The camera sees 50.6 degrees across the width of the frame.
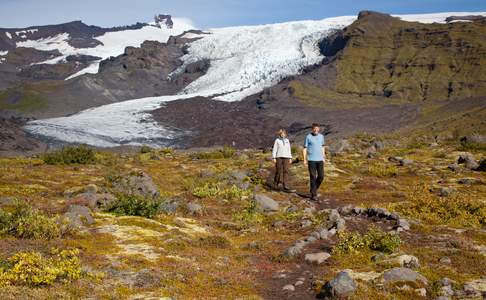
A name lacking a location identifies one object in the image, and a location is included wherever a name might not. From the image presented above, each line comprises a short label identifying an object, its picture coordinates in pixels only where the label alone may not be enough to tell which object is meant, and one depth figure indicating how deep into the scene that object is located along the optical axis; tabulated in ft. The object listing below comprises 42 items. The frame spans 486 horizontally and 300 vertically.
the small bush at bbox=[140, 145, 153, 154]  173.79
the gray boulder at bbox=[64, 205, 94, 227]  44.80
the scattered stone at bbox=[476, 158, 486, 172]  96.26
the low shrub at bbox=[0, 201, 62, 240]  40.01
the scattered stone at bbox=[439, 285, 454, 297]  30.69
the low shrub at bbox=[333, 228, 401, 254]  40.47
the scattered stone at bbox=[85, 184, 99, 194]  62.40
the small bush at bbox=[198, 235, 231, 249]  44.29
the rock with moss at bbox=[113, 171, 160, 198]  66.80
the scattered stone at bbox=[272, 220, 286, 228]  53.16
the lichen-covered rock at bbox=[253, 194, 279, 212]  61.18
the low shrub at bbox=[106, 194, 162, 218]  52.07
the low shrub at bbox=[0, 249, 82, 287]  28.50
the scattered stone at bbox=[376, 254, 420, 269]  35.99
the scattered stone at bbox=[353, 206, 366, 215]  56.24
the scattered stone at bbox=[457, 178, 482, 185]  80.64
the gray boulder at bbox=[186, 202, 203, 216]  58.39
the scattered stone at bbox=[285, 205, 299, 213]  59.98
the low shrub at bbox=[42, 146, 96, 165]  104.78
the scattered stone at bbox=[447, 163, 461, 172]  97.24
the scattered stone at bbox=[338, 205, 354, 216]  56.77
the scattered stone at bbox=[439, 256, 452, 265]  37.33
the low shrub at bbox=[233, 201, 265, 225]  55.57
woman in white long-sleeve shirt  75.56
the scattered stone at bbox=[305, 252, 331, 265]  39.19
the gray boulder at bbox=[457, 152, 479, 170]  99.50
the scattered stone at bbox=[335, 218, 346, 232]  47.87
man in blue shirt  68.44
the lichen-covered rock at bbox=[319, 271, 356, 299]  30.22
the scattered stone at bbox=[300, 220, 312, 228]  52.65
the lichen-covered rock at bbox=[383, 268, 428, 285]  32.53
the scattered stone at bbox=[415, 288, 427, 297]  30.89
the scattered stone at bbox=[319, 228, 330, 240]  46.29
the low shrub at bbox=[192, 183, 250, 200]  68.64
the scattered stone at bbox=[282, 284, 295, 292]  33.50
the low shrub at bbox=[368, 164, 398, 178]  93.94
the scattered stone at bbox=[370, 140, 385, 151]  165.32
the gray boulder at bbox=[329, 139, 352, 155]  157.28
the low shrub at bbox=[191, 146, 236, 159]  133.18
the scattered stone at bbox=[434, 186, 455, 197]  67.83
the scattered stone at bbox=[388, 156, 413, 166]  105.01
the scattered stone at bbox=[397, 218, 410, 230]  48.76
